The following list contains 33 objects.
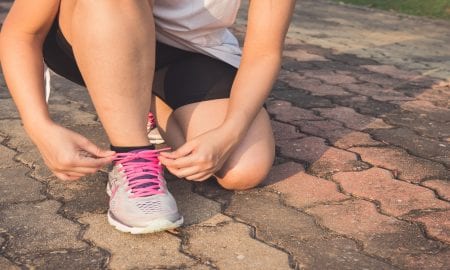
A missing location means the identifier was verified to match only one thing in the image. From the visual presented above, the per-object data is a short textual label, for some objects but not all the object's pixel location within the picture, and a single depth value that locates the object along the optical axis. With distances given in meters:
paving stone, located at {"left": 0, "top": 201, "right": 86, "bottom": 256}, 1.92
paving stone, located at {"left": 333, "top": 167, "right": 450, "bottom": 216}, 2.27
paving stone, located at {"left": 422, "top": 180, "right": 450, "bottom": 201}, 2.38
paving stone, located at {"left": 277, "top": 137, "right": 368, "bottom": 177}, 2.57
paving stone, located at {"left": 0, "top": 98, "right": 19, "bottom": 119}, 3.05
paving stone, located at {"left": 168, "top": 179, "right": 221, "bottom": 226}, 2.13
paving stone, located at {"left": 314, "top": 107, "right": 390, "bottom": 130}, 3.12
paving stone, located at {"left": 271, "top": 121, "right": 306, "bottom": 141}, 2.90
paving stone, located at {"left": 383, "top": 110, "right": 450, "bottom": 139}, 3.05
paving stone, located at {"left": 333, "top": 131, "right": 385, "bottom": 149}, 2.84
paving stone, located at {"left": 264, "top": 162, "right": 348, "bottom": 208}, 2.30
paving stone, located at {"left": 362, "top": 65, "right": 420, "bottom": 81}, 4.17
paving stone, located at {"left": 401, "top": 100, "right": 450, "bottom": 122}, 3.29
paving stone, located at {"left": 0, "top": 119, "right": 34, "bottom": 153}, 2.70
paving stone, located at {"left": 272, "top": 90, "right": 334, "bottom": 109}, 3.42
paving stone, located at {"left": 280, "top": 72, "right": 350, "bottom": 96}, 3.67
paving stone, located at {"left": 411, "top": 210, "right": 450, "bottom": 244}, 2.07
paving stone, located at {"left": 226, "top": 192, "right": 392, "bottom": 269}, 1.89
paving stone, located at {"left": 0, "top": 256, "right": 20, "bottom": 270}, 1.80
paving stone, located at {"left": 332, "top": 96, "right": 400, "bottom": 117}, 3.34
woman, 2.01
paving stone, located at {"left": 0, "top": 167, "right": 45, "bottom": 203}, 2.24
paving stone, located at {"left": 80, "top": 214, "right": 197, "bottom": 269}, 1.84
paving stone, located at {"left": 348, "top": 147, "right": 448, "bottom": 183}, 2.54
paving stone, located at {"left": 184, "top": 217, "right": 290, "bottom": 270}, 1.86
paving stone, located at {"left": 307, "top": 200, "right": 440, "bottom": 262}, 1.98
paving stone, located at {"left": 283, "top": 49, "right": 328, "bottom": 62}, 4.54
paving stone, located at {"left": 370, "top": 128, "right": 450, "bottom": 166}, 2.77
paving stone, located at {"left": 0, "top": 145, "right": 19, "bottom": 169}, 2.51
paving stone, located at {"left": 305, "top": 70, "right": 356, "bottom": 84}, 3.95
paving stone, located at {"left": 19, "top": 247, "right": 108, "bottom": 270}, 1.81
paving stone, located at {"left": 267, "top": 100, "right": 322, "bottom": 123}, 3.19
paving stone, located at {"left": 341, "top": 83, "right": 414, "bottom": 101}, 3.62
